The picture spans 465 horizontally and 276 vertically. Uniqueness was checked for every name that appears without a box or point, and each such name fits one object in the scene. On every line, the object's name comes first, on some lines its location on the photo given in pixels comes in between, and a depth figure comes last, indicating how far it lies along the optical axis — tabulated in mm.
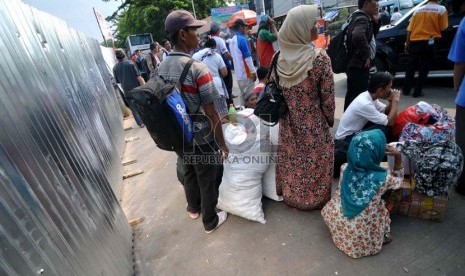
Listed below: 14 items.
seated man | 2674
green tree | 24453
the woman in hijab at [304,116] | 2043
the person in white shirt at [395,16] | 10179
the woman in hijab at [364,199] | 1826
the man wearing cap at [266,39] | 4262
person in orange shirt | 4273
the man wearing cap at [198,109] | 1995
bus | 21594
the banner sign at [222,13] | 22773
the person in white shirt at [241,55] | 4445
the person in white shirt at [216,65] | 3993
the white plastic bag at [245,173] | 2490
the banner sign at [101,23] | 8932
